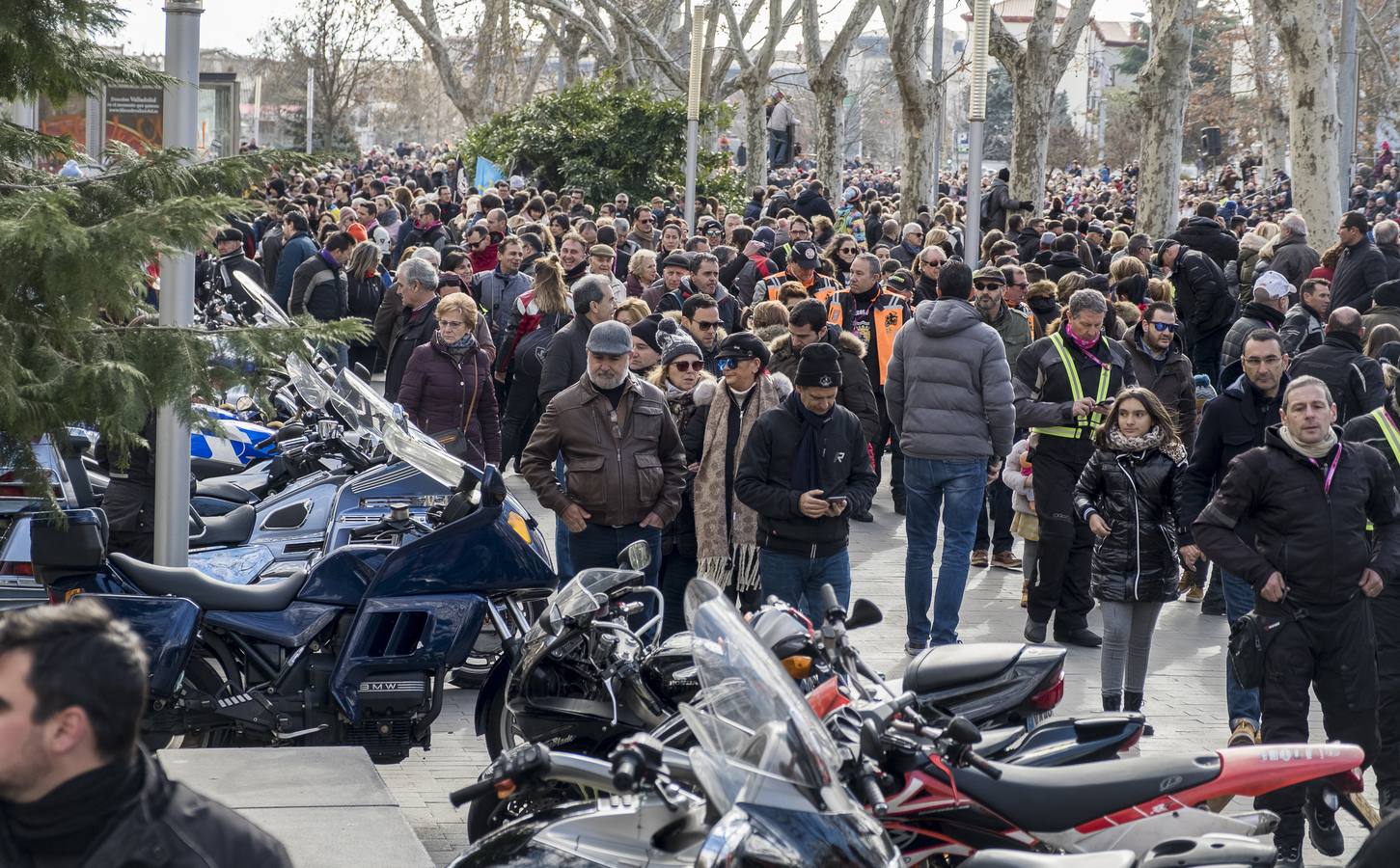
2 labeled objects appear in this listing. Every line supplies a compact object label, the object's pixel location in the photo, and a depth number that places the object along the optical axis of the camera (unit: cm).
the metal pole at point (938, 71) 2973
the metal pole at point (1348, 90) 2967
